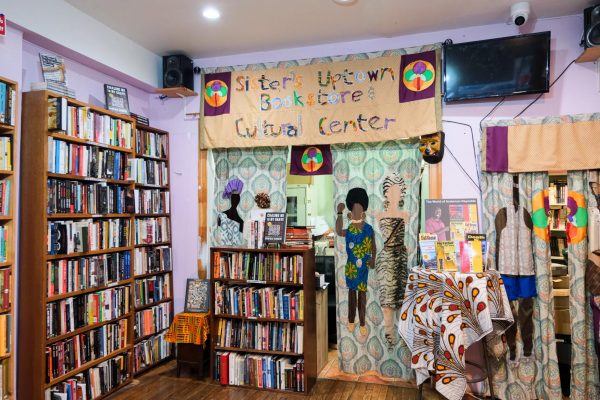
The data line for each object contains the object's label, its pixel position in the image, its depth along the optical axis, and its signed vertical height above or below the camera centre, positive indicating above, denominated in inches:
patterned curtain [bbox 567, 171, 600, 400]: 118.2 -32.9
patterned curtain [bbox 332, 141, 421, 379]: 136.3 -13.0
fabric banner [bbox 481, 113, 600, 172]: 118.6 +19.7
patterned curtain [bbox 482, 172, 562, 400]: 120.5 -33.9
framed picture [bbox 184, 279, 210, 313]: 148.4 -30.4
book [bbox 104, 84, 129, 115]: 134.6 +38.6
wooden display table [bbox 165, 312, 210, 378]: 138.6 -42.4
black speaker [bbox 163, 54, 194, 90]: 150.5 +52.6
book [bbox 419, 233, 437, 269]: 121.5 -11.4
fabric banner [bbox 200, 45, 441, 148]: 134.3 +38.7
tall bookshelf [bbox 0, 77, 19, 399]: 97.6 -3.3
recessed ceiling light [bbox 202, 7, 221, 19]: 121.0 +60.0
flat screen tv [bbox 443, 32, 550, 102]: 123.1 +44.4
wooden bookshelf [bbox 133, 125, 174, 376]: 143.4 -12.4
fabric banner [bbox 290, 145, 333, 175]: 145.1 +18.4
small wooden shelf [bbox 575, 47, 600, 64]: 115.0 +45.0
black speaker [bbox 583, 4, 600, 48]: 113.4 +50.9
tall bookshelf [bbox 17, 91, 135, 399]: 106.1 -10.2
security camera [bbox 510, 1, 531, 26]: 116.4 +57.0
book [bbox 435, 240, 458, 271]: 117.5 -13.0
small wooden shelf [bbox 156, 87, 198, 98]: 151.1 +45.7
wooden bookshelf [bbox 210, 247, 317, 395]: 130.0 -34.3
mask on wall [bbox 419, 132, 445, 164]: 131.8 +20.7
